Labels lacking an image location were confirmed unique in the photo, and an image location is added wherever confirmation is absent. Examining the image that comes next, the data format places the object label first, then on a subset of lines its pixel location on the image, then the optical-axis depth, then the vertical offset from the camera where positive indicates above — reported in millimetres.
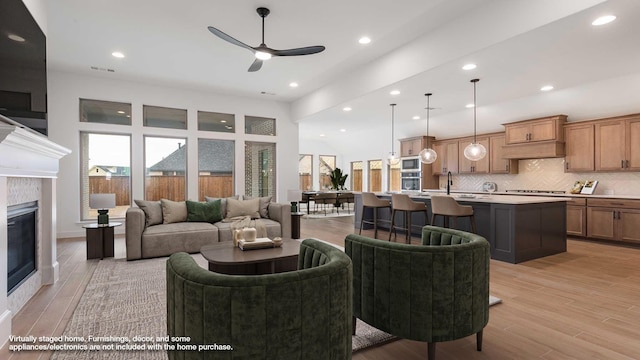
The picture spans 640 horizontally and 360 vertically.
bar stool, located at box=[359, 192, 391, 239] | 5738 -403
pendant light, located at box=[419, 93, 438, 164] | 6430 +503
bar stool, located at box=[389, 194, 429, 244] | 5113 -423
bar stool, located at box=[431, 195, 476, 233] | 4402 -409
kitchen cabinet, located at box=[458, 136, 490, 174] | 7978 +452
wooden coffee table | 2684 -666
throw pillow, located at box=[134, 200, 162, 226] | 4609 -450
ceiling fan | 3539 +1467
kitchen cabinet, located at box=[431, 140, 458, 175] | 8758 +629
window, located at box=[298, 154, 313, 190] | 12453 +334
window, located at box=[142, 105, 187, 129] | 6715 +1389
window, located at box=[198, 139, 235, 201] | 7277 +308
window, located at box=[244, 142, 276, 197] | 7812 +294
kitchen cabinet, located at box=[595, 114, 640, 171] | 5543 +635
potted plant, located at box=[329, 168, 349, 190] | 10883 +12
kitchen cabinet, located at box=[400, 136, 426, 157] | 9266 +1018
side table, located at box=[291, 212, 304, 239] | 5703 -745
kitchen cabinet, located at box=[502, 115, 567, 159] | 6441 +877
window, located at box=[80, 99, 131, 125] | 6160 +1386
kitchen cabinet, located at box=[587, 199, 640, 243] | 5291 -700
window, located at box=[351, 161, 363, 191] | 12220 +202
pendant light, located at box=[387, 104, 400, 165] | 6740 +1536
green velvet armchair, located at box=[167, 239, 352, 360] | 1183 -511
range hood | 6453 +630
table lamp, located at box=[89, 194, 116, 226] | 4402 -316
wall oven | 9336 -1
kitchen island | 4199 -645
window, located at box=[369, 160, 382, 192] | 11477 +153
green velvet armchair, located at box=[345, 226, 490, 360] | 1805 -641
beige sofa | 4234 -732
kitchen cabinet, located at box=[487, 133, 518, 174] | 7512 +479
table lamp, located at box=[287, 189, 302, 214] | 6345 -309
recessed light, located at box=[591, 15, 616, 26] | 3033 +1553
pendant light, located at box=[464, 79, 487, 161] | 5434 +484
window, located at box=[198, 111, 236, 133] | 7266 +1382
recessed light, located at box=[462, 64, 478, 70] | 4172 +1508
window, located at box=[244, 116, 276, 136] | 7754 +1374
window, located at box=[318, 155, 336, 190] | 12655 +419
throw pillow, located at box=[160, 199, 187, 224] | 4751 -463
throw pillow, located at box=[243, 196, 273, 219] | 5496 -456
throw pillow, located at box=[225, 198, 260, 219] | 5215 -451
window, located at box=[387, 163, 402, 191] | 10906 +105
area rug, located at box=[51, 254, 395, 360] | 2070 -1085
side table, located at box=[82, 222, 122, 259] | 4363 -828
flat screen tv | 2264 +924
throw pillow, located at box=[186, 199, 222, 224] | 4898 -477
